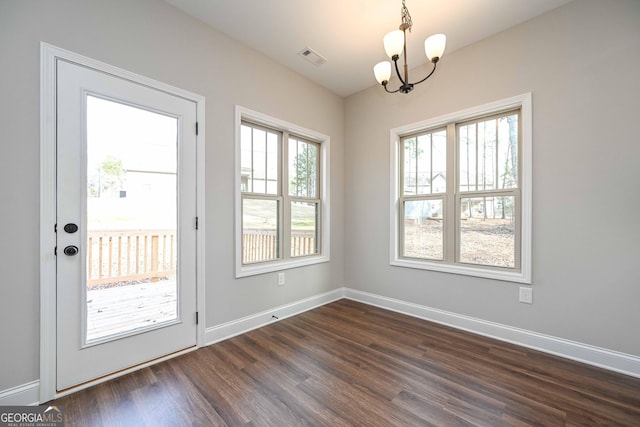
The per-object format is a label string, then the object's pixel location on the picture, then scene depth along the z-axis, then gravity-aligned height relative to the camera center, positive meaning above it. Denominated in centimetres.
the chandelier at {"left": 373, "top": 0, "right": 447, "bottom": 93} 182 +122
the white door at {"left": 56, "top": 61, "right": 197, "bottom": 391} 175 -9
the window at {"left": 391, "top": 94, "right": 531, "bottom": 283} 252 +23
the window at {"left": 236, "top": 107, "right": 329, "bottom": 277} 285 +22
